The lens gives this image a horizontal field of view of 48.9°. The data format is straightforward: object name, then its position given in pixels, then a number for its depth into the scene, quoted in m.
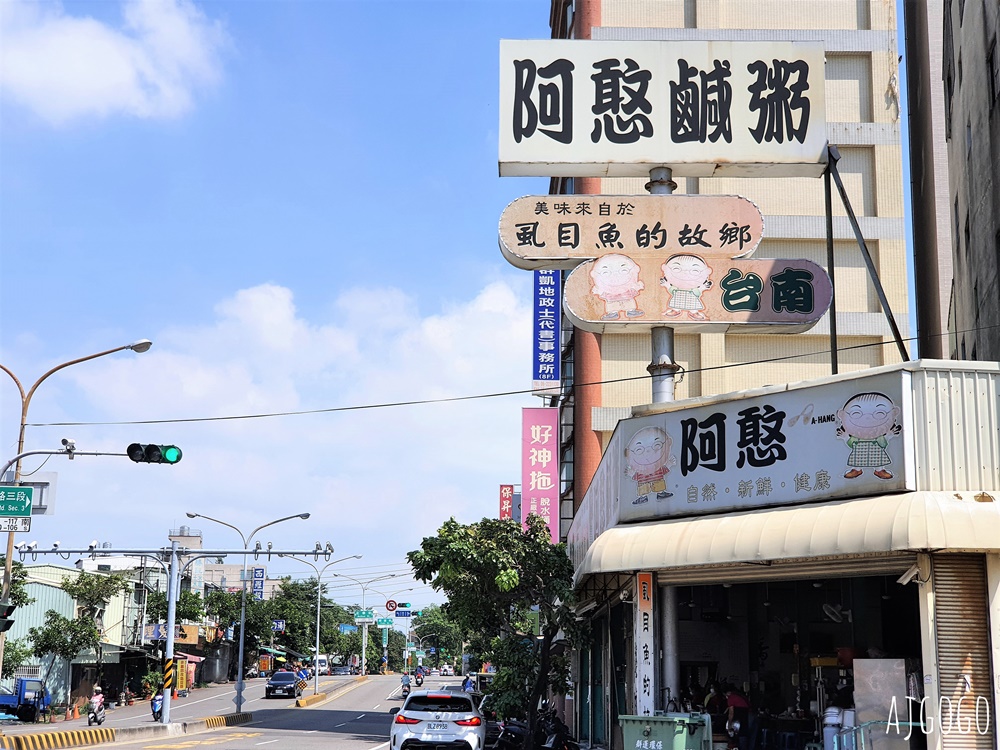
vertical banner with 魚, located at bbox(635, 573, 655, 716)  18.02
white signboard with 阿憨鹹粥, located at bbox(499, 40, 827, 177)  20.31
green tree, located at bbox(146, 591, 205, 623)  73.69
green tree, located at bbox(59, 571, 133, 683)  58.41
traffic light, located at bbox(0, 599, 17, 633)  22.53
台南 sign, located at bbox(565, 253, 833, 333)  19.27
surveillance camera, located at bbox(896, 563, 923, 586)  14.69
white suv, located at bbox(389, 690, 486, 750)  21.95
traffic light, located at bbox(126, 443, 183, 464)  21.59
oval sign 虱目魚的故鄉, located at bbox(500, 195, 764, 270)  19.72
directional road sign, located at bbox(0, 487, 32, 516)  22.59
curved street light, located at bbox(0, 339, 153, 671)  23.66
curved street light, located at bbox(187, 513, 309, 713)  46.47
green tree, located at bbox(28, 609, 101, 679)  54.07
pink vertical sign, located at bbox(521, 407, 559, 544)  39.75
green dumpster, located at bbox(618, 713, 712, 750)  16.12
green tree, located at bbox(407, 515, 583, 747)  25.38
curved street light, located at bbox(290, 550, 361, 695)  66.25
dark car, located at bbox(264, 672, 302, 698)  66.62
